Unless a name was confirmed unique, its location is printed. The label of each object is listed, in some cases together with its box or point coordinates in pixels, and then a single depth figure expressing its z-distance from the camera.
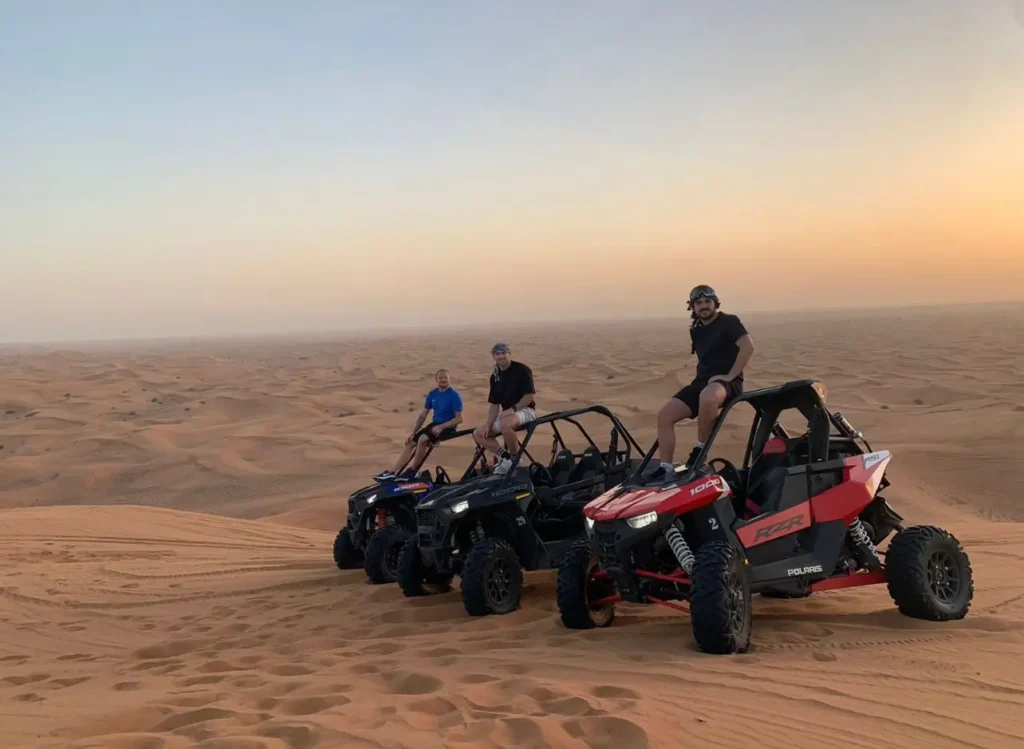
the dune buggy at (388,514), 9.72
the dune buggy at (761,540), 5.77
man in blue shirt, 10.59
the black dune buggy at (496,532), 7.69
